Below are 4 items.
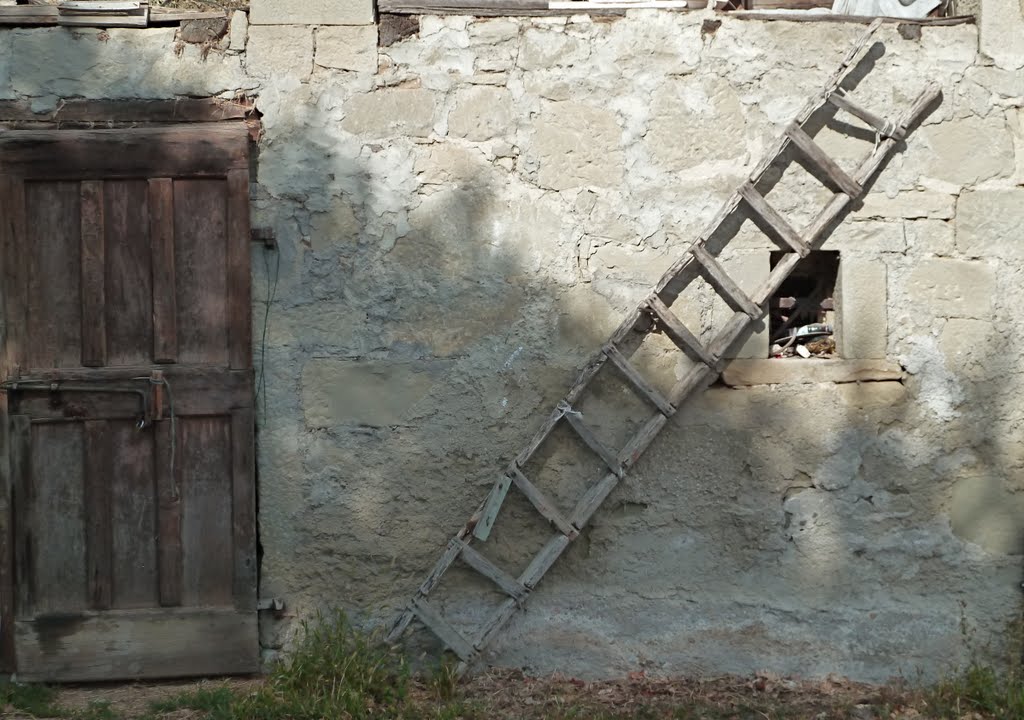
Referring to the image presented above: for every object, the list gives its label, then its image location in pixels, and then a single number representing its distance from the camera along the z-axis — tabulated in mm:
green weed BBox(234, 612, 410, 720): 3387
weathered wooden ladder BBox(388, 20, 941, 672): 3686
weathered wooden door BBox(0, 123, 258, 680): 3666
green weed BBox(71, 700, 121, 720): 3410
